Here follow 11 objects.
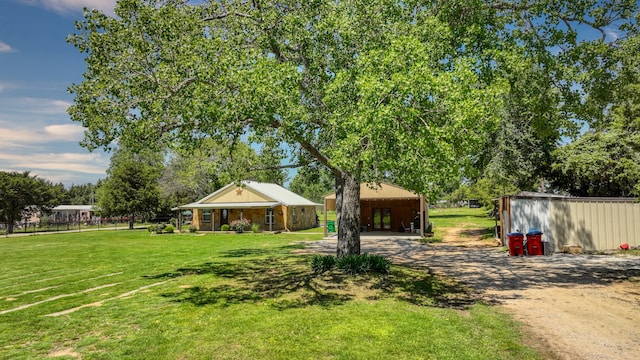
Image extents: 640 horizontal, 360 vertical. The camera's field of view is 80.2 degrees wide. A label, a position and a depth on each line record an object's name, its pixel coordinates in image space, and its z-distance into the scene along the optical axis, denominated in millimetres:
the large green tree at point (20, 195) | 43531
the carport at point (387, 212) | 31891
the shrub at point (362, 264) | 12242
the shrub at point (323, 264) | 12867
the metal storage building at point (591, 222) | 18625
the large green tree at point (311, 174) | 17802
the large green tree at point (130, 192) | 45594
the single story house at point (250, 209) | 37844
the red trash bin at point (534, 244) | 17858
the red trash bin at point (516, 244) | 17766
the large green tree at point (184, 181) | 52250
